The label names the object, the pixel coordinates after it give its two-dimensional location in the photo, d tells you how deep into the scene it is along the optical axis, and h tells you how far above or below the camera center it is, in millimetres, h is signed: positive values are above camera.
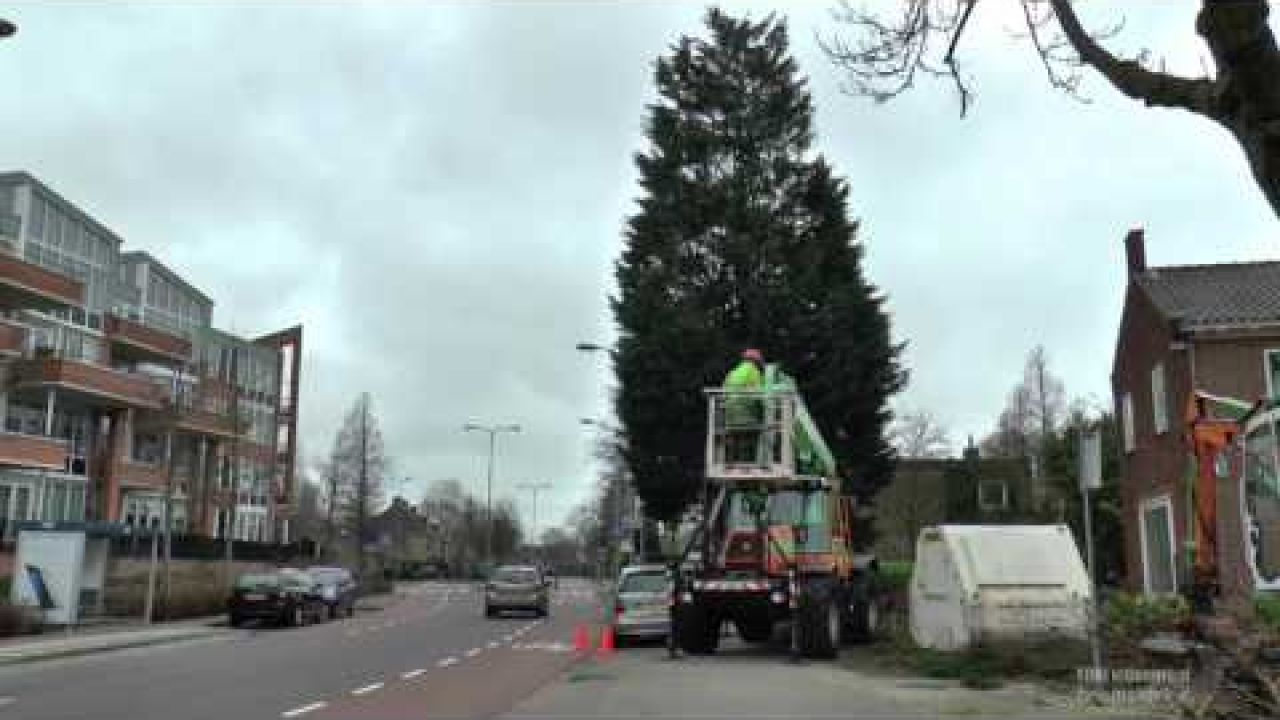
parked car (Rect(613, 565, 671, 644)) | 25594 -638
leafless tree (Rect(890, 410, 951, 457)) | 60812 +6399
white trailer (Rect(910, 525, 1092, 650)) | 16656 -117
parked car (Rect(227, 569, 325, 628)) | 34469 -777
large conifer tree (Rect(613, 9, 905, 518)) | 34562 +8354
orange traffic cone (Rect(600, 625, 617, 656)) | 24823 -1482
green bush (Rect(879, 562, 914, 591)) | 31047 -6
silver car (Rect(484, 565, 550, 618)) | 40875 -611
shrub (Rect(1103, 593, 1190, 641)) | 13992 -430
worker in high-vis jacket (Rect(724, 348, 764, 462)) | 21016 +2608
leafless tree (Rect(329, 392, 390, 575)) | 73250 +5960
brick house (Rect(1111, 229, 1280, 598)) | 26500 +4580
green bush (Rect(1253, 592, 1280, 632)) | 11648 -284
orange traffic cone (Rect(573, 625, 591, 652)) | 25938 -1492
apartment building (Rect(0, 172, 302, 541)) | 45781 +7209
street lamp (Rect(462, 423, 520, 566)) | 98000 +2656
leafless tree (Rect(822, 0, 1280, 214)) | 7184 +2873
